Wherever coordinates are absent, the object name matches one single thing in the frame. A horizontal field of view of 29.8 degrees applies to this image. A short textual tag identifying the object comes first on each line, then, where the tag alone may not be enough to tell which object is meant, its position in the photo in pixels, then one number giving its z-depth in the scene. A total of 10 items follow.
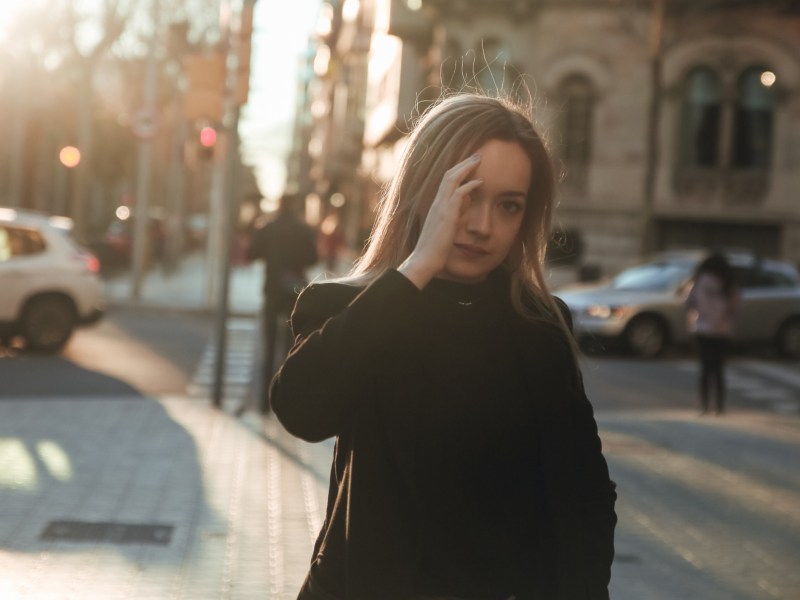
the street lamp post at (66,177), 35.72
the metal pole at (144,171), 29.70
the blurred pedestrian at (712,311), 15.03
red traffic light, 25.56
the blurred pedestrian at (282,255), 12.84
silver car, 22.67
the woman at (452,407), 2.39
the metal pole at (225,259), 12.90
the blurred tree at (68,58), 37.69
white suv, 17.84
